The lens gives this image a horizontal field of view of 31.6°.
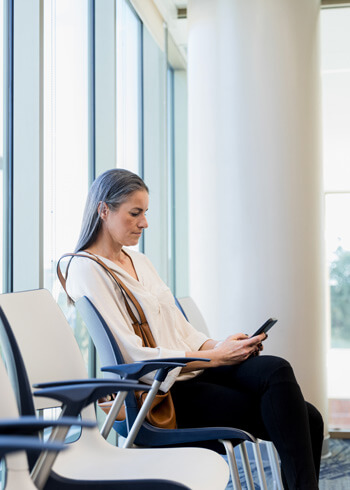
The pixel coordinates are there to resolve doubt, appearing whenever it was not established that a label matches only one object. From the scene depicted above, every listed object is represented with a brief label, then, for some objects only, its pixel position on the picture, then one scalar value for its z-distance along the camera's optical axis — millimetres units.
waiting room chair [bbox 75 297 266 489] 1646
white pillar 3355
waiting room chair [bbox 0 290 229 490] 1230
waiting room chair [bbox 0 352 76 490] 1002
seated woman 1729
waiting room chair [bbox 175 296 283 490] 2287
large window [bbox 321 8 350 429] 5617
